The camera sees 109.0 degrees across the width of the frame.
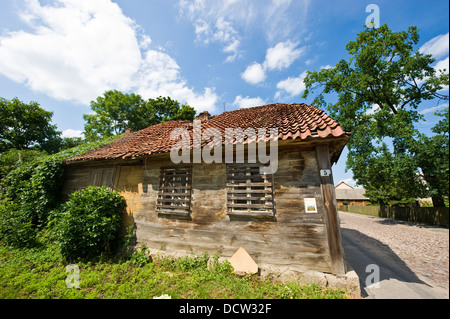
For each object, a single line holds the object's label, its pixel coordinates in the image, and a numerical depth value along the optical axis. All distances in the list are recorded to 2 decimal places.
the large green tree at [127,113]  22.14
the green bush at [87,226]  4.70
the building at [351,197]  35.43
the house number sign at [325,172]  3.90
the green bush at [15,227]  5.72
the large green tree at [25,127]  20.30
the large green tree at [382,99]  10.46
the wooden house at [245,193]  3.85
